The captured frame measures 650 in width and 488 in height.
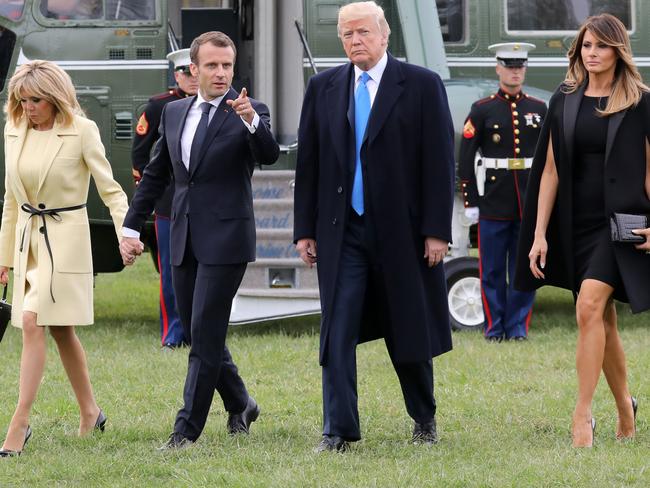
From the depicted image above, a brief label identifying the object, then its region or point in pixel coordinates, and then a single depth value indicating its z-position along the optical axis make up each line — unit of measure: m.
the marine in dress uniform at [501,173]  20.36
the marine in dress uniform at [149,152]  19.73
